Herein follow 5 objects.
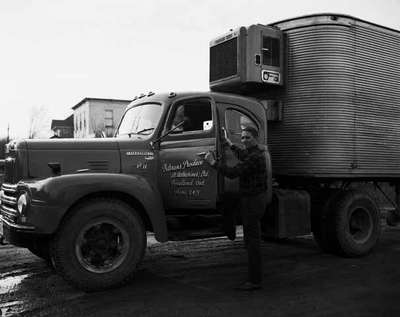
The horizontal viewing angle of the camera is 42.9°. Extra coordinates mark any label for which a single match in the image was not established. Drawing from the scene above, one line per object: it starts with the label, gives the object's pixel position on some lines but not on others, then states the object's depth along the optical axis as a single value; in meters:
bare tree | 49.26
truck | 5.84
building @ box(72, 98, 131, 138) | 50.53
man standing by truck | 5.79
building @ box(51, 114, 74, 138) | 66.41
